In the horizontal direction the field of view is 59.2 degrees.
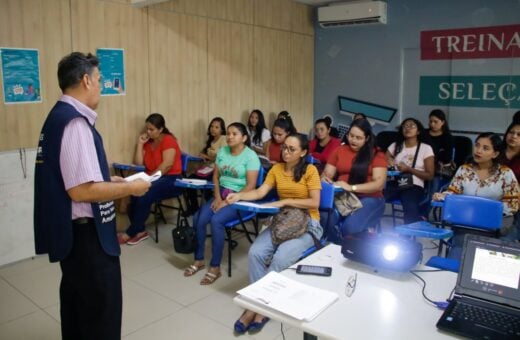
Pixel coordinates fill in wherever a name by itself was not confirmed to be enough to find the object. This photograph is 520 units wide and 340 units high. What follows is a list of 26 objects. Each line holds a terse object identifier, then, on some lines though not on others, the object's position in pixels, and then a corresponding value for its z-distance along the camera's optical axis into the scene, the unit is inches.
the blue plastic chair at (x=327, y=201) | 133.2
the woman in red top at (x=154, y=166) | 180.4
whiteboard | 155.1
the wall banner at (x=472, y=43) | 227.3
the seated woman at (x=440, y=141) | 201.2
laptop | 60.9
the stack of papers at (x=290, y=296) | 65.7
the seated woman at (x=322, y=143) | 210.1
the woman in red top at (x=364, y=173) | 144.2
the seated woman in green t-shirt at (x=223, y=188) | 146.1
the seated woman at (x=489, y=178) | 132.6
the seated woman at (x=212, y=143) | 208.2
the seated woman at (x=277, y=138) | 196.4
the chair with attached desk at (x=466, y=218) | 120.0
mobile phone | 78.7
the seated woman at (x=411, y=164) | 178.3
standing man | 73.7
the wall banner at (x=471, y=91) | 229.1
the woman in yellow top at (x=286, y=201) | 115.5
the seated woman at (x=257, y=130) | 237.9
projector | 77.9
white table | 61.5
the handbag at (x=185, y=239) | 153.0
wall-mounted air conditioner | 254.1
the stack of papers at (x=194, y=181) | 159.0
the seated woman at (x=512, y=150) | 150.3
